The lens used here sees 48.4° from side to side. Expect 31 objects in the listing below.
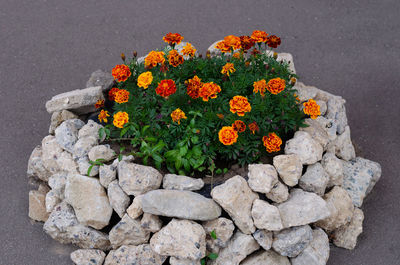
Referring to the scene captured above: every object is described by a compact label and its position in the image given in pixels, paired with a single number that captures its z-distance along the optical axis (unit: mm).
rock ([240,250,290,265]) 3703
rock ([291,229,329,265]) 3754
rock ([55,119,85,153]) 4152
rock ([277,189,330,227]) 3602
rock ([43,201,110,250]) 3836
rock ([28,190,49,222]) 4227
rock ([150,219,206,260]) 3445
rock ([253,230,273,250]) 3625
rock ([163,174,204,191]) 3709
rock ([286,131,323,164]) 3871
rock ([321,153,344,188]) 4102
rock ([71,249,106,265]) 3748
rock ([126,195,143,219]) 3652
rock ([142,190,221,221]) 3490
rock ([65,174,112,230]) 3766
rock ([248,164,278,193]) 3627
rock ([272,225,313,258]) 3635
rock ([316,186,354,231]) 4000
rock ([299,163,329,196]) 3889
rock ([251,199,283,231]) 3547
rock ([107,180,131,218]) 3715
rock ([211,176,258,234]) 3566
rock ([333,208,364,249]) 4090
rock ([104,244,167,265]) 3658
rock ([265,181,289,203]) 3723
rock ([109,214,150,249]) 3676
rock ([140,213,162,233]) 3623
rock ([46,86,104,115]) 4445
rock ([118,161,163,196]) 3682
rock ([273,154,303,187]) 3746
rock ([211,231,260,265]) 3625
